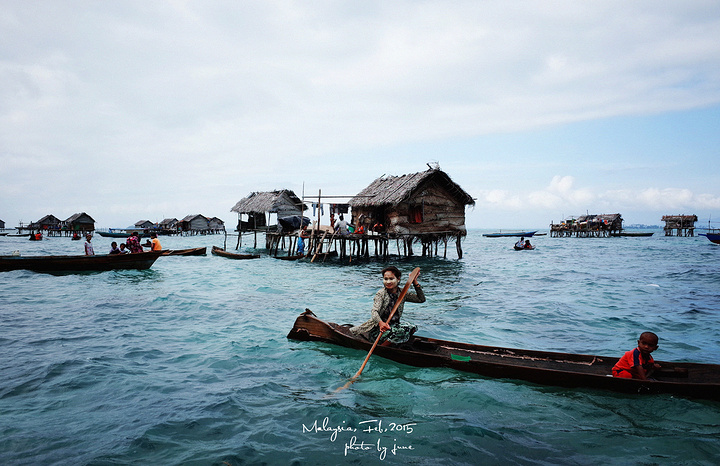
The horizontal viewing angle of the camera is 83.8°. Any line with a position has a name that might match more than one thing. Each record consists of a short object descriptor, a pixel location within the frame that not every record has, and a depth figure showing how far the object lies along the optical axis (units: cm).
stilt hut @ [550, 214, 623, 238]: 5981
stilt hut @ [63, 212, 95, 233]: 5603
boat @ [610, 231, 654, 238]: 6141
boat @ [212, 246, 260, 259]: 2594
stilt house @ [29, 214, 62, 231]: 6003
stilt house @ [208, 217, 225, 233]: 6704
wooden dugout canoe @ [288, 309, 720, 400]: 464
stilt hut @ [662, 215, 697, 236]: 6119
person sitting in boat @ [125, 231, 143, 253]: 1830
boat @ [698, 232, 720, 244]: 3875
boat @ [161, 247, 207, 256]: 2683
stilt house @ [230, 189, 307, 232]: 3341
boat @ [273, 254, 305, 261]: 2511
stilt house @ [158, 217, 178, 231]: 6775
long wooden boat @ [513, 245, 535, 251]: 3662
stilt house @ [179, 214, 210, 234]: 6284
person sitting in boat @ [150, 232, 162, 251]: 1833
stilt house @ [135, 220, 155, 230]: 6594
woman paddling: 584
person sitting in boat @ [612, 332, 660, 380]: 469
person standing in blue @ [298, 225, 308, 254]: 2591
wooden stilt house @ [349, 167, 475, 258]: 2240
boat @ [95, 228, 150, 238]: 5590
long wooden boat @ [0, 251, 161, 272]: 1695
